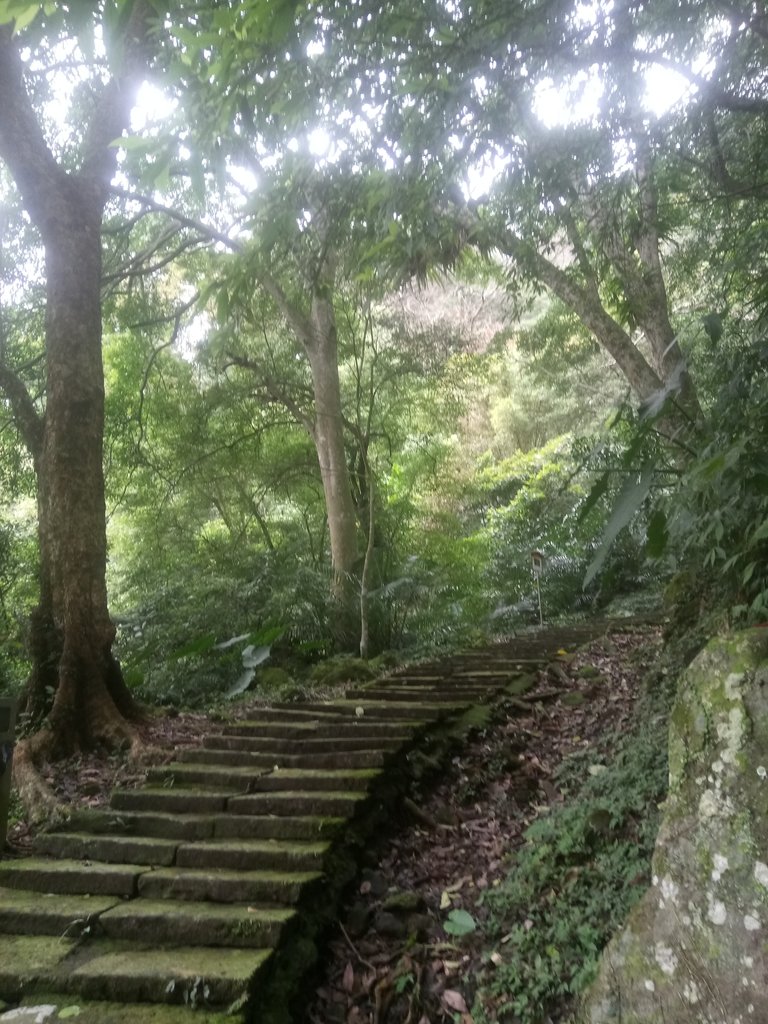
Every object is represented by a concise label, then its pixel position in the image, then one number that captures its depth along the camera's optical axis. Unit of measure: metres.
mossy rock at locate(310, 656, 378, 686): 7.22
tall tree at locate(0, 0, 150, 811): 5.15
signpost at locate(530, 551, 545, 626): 10.43
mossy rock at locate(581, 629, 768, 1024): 1.88
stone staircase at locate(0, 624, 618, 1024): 2.47
